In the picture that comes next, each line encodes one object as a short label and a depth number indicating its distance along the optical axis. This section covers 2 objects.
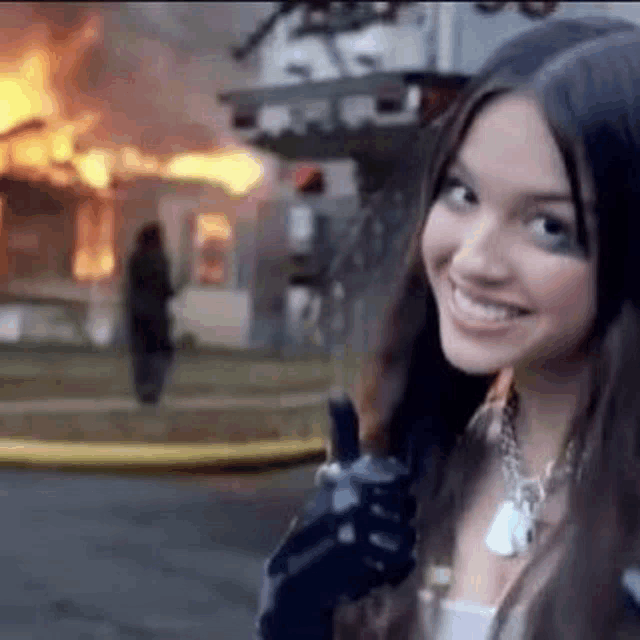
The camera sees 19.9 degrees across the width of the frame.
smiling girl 1.45
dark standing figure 13.81
